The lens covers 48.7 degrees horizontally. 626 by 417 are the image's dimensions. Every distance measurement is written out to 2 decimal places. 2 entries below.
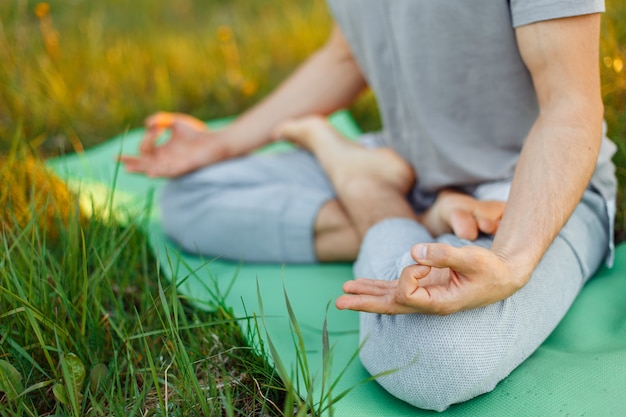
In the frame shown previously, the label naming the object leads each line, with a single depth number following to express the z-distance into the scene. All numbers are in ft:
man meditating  3.72
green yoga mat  3.77
